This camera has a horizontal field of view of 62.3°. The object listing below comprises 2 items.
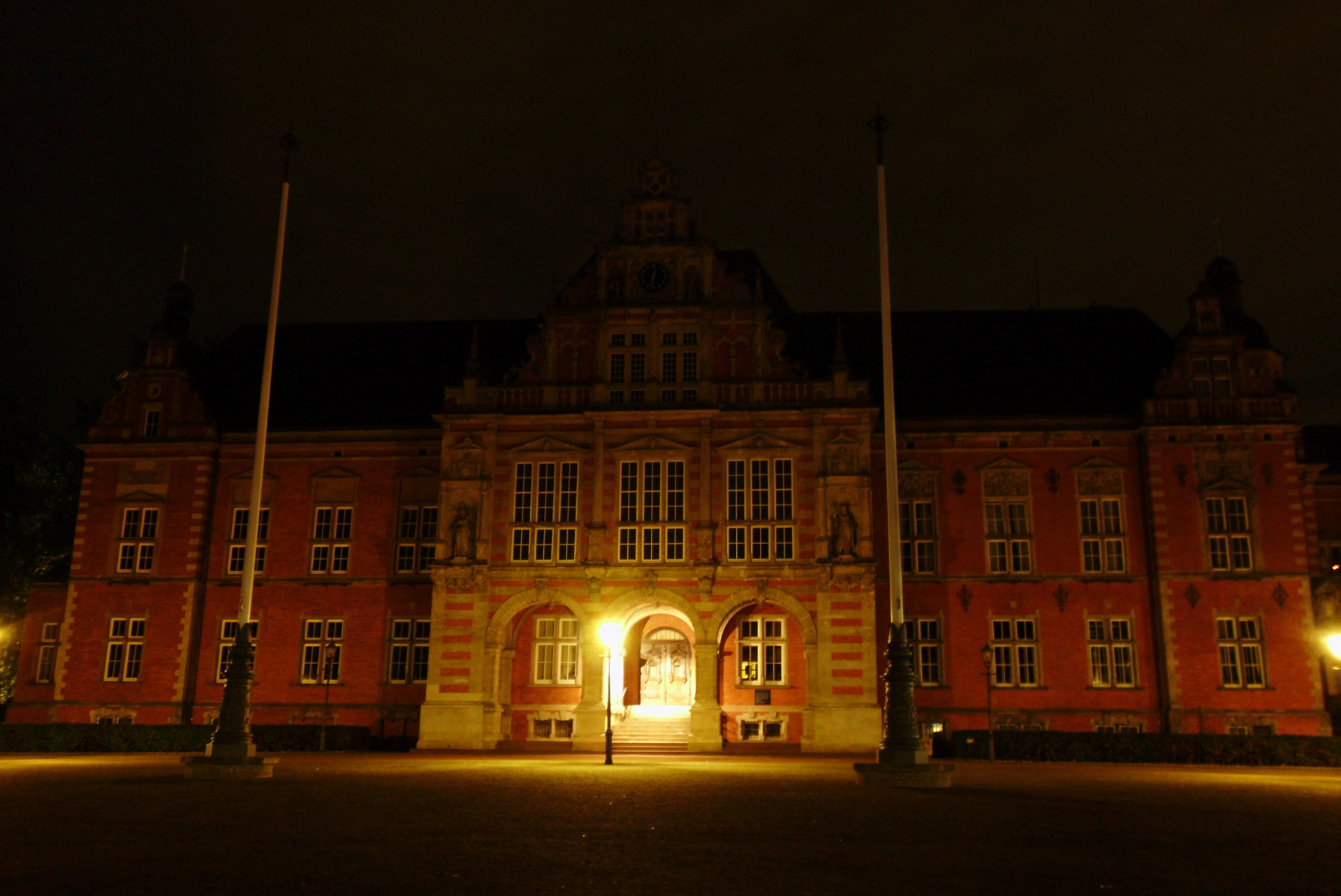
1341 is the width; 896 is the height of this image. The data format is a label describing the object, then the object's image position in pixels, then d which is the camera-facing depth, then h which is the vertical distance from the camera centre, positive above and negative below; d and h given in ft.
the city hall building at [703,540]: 117.80 +15.89
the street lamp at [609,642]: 88.69 +3.63
